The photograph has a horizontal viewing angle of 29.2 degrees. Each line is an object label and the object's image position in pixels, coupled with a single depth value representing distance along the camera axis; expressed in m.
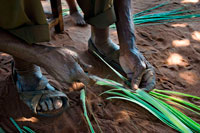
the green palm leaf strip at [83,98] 0.86
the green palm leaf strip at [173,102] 0.90
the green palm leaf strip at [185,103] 0.91
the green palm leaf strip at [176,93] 0.94
